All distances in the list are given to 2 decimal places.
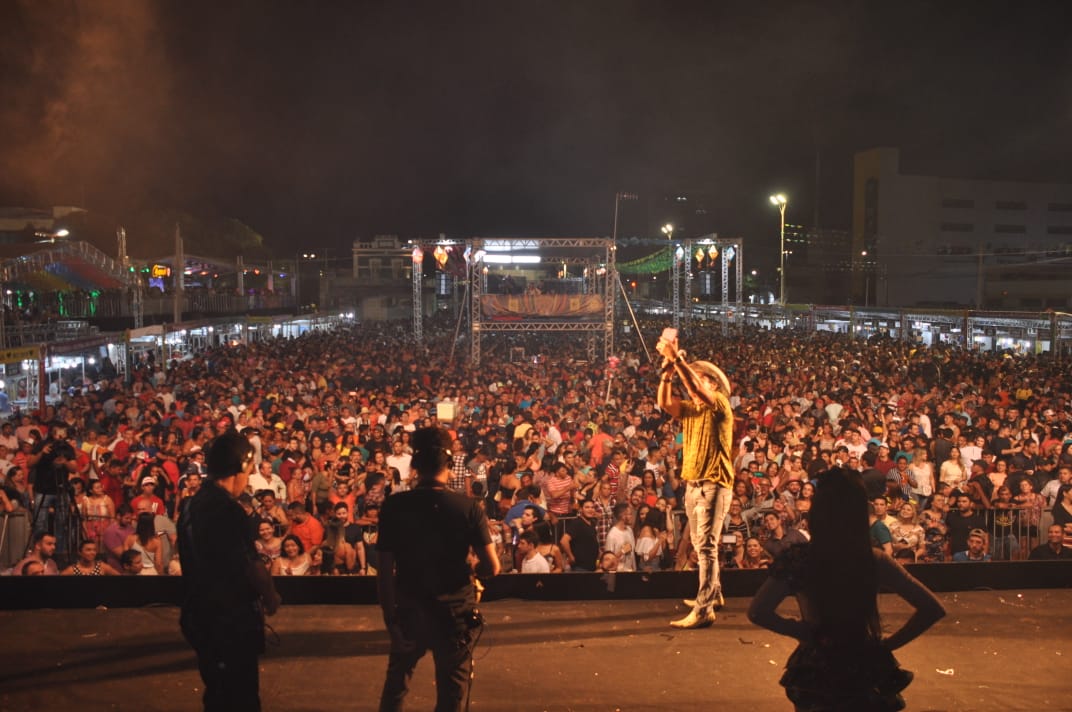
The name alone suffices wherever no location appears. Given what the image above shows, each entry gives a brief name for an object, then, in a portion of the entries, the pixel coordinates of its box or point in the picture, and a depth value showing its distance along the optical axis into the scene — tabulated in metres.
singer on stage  4.32
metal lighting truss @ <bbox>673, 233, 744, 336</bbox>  25.23
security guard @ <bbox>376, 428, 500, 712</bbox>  2.83
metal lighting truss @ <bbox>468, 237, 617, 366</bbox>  20.78
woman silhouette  2.30
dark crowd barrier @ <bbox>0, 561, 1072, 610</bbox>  4.72
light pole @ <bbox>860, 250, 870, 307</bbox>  45.16
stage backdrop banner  21.30
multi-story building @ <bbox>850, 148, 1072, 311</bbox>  46.53
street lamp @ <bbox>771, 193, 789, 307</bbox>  26.53
